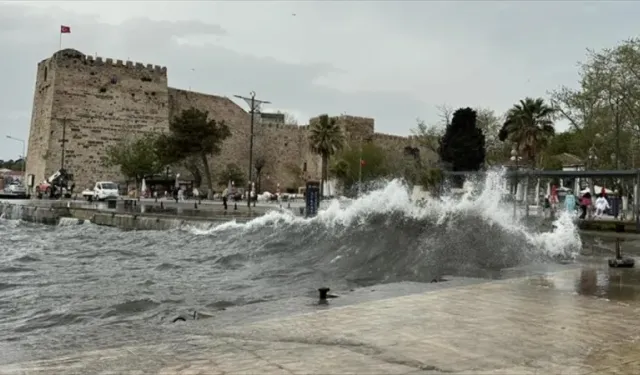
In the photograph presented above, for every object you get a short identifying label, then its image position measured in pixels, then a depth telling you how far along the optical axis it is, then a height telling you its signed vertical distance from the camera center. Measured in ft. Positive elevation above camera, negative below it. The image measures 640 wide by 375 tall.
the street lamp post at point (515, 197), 64.49 +1.24
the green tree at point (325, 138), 176.14 +17.52
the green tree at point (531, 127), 150.10 +19.72
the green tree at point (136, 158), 161.17 +8.87
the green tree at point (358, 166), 181.88 +10.60
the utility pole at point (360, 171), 182.01 +8.81
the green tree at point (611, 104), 92.27 +17.25
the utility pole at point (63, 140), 156.97 +12.57
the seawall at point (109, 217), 73.77 -3.30
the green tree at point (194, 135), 166.40 +16.11
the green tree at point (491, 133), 175.94 +21.71
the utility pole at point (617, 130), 93.40 +12.34
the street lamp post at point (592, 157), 109.81 +9.73
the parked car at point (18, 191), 159.43 -0.83
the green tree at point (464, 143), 149.79 +15.14
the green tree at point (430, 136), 180.49 +19.98
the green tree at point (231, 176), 188.24 +6.09
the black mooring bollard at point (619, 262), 35.06 -2.80
